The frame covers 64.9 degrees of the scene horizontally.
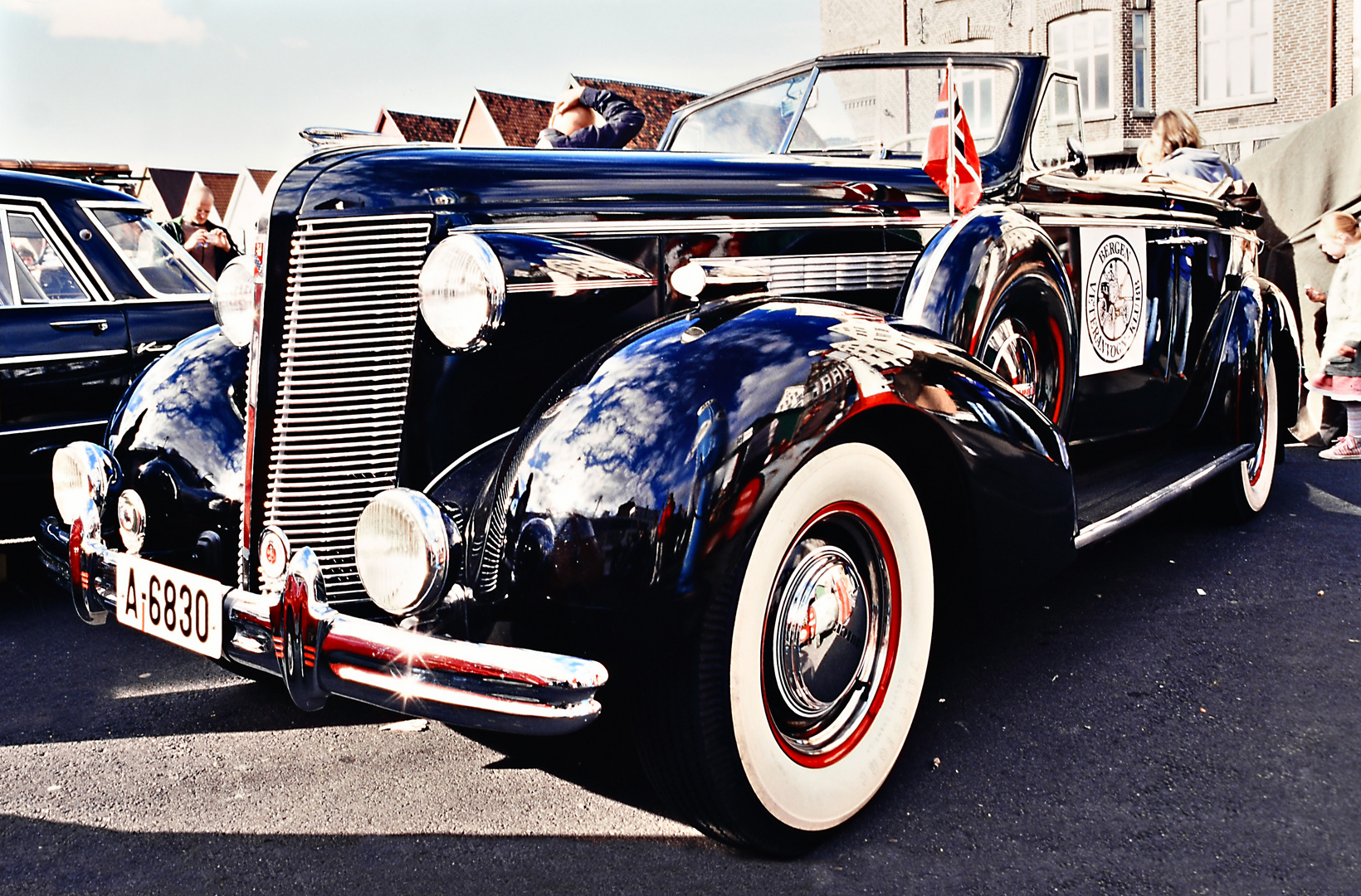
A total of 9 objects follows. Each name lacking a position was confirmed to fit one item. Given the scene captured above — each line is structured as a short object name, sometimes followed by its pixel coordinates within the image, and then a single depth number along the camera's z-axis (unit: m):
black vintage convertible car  1.80
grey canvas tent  6.79
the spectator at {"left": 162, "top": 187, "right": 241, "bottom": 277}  6.94
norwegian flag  2.87
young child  6.08
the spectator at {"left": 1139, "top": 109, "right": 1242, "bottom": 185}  5.66
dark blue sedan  4.00
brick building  15.62
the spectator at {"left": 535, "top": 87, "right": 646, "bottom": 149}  3.31
